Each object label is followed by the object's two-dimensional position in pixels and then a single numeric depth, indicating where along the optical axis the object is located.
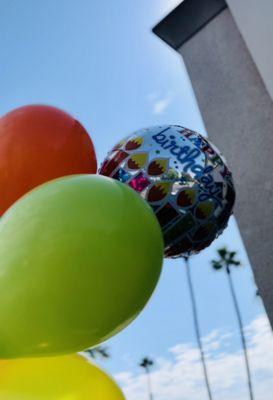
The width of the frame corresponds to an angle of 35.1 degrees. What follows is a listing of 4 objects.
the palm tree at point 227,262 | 23.60
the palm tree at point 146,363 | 33.06
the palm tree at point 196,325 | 24.77
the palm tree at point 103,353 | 28.23
